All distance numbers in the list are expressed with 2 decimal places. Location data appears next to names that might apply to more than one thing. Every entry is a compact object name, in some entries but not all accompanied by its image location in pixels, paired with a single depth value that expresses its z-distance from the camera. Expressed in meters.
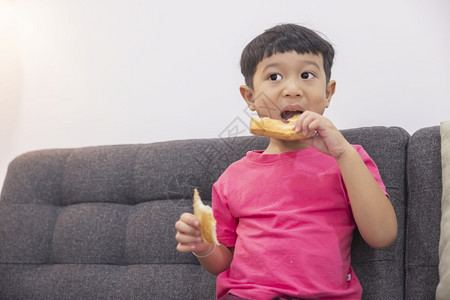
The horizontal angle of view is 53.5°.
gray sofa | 1.11
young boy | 0.96
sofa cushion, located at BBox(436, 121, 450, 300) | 0.96
